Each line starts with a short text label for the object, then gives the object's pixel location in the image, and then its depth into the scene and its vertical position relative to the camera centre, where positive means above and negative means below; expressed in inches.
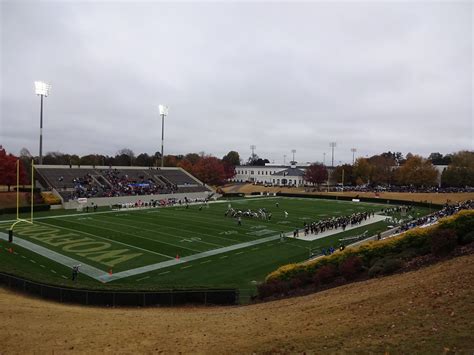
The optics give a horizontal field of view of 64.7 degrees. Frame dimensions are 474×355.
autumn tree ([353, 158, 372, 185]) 4082.2 +105.9
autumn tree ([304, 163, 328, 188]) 4035.4 +61.0
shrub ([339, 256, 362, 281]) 629.6 -147.4
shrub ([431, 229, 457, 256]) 601.9 -94.5
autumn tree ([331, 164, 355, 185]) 4267.7 +82.9
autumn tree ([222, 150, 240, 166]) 6326.8 +344.1
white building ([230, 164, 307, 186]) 4699.8 +57.7
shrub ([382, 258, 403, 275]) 593.9 -133.6
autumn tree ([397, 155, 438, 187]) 3558.1 +98.4
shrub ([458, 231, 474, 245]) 606.2 -88.4
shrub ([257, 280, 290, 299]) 647.1 -190.7
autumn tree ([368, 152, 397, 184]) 4079.7 +100.8
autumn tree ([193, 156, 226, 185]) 3590.1 +38.2
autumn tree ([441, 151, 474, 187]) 3481.8 +113.5
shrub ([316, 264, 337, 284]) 637.3 -160.1
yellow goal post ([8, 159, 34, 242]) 1101.1 -190.9
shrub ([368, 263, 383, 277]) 601.2 -143.4
